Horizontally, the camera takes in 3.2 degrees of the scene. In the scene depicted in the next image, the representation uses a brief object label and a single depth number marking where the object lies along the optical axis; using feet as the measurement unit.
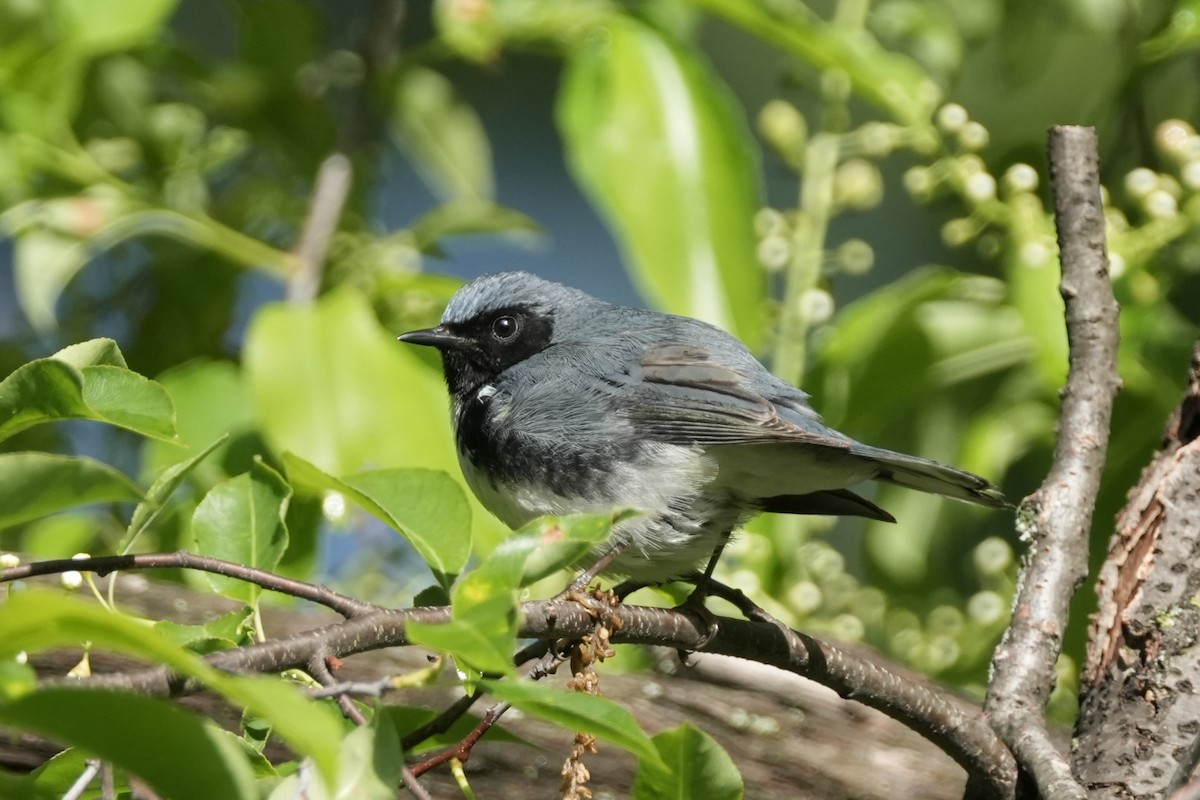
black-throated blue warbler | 12.82
